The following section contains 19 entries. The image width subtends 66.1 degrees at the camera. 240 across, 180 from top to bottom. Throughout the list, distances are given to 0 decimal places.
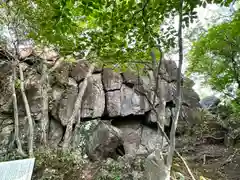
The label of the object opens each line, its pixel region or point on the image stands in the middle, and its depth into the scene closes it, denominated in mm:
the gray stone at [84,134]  5148
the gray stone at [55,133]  5785
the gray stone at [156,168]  2277
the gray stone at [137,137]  6224
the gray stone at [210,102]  10049
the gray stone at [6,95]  5957
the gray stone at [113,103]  6573
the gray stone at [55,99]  6168
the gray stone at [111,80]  6969
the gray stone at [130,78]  7223
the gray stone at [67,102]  6055
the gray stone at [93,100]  6340
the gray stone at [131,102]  6750
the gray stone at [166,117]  6809
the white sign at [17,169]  2479
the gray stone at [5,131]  5221
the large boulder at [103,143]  4992
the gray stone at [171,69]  8141
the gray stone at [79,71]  6953
